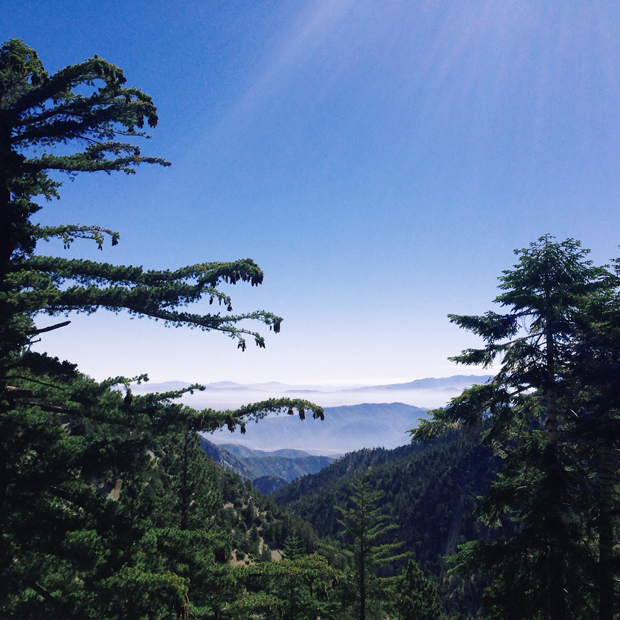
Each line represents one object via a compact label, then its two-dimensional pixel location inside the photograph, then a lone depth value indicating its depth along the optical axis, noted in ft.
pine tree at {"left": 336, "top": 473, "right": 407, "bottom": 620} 73.56
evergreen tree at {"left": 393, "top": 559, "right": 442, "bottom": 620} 110.55
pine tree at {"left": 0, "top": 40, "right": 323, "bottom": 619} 23.76
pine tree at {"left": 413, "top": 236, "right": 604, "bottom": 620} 36.68
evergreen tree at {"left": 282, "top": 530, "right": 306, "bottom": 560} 92.17
